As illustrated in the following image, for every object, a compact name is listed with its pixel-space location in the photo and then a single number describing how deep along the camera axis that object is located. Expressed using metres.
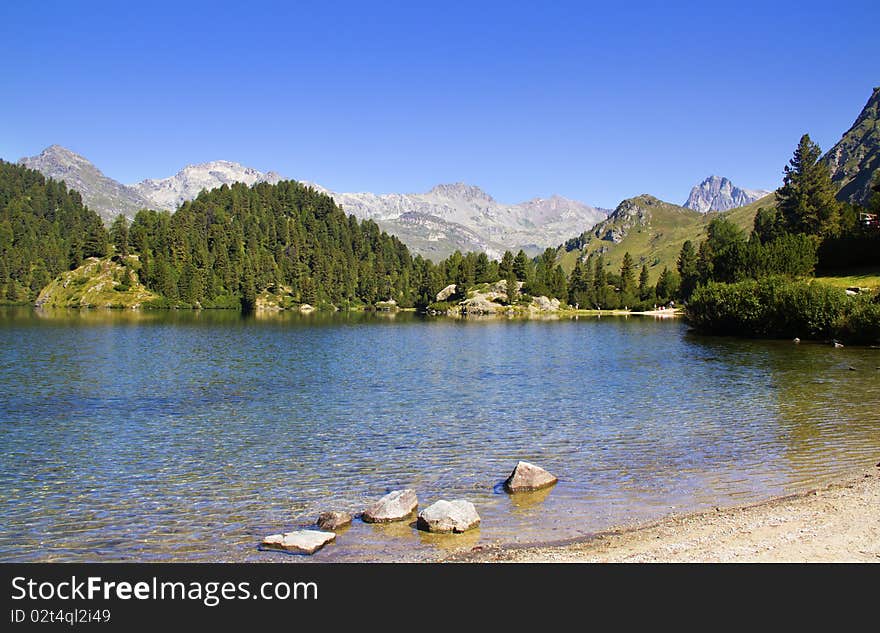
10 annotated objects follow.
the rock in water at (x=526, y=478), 26.19
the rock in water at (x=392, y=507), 22.55
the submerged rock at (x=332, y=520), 21.92
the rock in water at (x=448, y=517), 21.34
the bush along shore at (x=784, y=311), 88.69
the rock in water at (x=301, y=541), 19.73
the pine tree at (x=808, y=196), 163.38
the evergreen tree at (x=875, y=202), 127.38
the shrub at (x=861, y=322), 85.19
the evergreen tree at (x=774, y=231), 172.62
